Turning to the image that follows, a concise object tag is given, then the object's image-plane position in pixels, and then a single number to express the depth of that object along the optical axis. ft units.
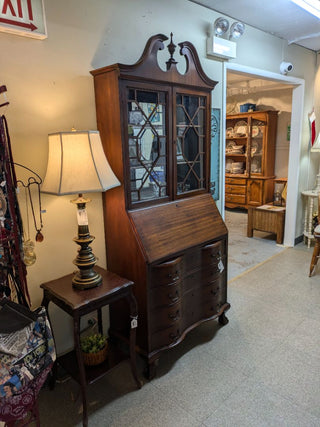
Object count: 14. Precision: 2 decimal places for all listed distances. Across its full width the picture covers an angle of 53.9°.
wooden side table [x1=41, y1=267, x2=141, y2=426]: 5.35
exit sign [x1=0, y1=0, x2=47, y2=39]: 5.27
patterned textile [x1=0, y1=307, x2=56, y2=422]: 4.36
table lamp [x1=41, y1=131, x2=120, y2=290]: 5.24
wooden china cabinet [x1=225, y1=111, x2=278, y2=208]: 19.48
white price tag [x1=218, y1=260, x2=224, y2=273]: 7.80
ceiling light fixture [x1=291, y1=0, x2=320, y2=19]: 8.21
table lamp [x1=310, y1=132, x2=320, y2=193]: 13.62
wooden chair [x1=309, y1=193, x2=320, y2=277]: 11.04
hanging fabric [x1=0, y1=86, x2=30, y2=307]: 5.13
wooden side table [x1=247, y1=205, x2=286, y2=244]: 14.73
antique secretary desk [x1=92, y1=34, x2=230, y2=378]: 6.25
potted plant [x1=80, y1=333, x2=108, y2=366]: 6.14
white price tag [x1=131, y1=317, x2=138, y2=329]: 6.07
